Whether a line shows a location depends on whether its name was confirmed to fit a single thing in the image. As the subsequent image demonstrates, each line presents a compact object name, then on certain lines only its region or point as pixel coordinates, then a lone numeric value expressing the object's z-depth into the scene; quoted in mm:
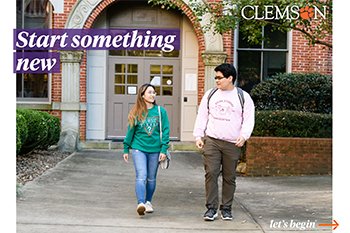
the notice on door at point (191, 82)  12203
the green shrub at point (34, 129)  8180
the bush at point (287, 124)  9172
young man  5402
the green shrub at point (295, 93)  10234
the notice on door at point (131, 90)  12336
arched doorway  12242
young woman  5625
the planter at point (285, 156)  8953
